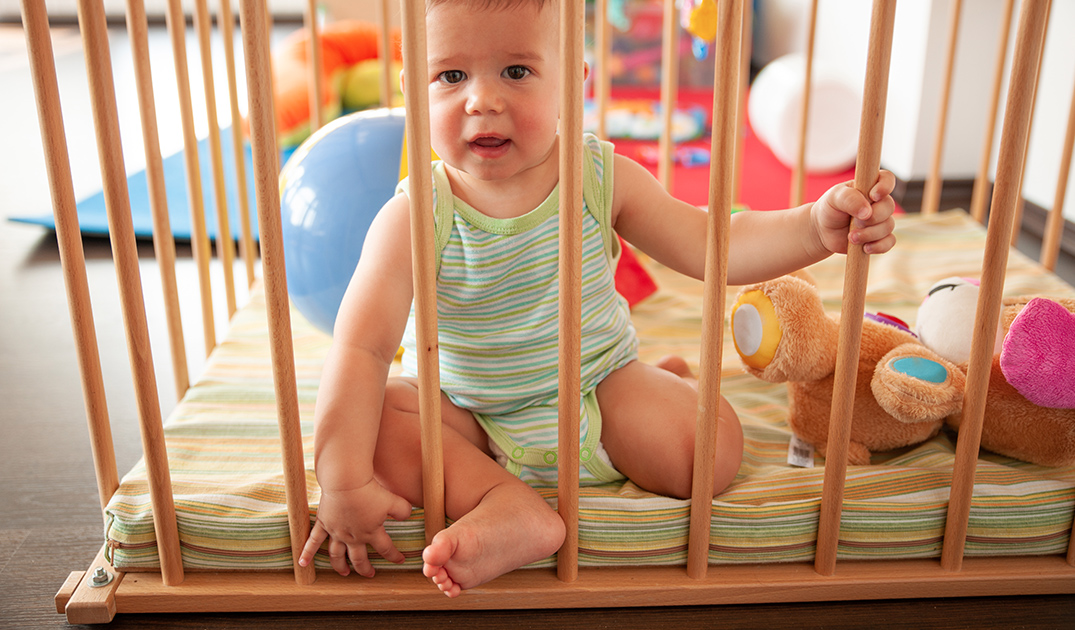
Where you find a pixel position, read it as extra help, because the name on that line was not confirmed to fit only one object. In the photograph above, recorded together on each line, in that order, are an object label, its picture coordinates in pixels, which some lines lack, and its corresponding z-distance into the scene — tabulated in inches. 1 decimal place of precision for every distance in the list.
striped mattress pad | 30.8
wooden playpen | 24.3
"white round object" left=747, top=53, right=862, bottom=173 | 97.2
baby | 28.0
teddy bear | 31.4
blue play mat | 76.5
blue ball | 41.9
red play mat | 90.4
